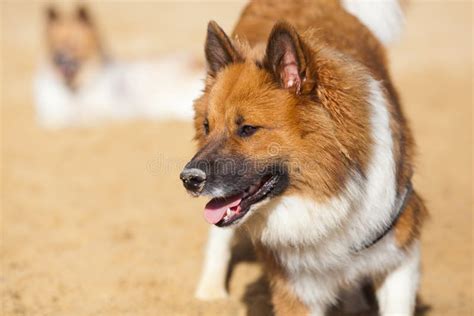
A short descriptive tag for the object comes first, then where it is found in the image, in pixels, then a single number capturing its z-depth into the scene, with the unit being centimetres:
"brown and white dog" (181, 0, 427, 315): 713
